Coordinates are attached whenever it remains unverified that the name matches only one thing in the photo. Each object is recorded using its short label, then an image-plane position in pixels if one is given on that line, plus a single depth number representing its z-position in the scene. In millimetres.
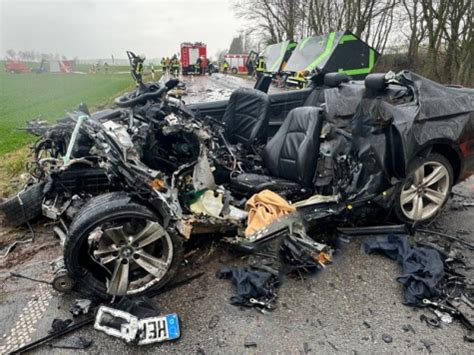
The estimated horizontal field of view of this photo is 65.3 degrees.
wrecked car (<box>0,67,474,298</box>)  2867
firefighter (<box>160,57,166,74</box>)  31870
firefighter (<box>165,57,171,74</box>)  30941
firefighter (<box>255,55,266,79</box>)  21872
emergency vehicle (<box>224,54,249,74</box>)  43531
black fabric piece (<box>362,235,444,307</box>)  2812
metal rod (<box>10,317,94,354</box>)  2408
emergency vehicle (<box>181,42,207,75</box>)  36919
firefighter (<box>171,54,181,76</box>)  30703
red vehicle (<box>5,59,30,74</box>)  56375
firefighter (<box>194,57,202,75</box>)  36062
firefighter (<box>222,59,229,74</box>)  42219
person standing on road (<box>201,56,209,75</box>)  36500
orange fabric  3182
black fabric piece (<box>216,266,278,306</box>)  2869
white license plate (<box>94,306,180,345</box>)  2451
